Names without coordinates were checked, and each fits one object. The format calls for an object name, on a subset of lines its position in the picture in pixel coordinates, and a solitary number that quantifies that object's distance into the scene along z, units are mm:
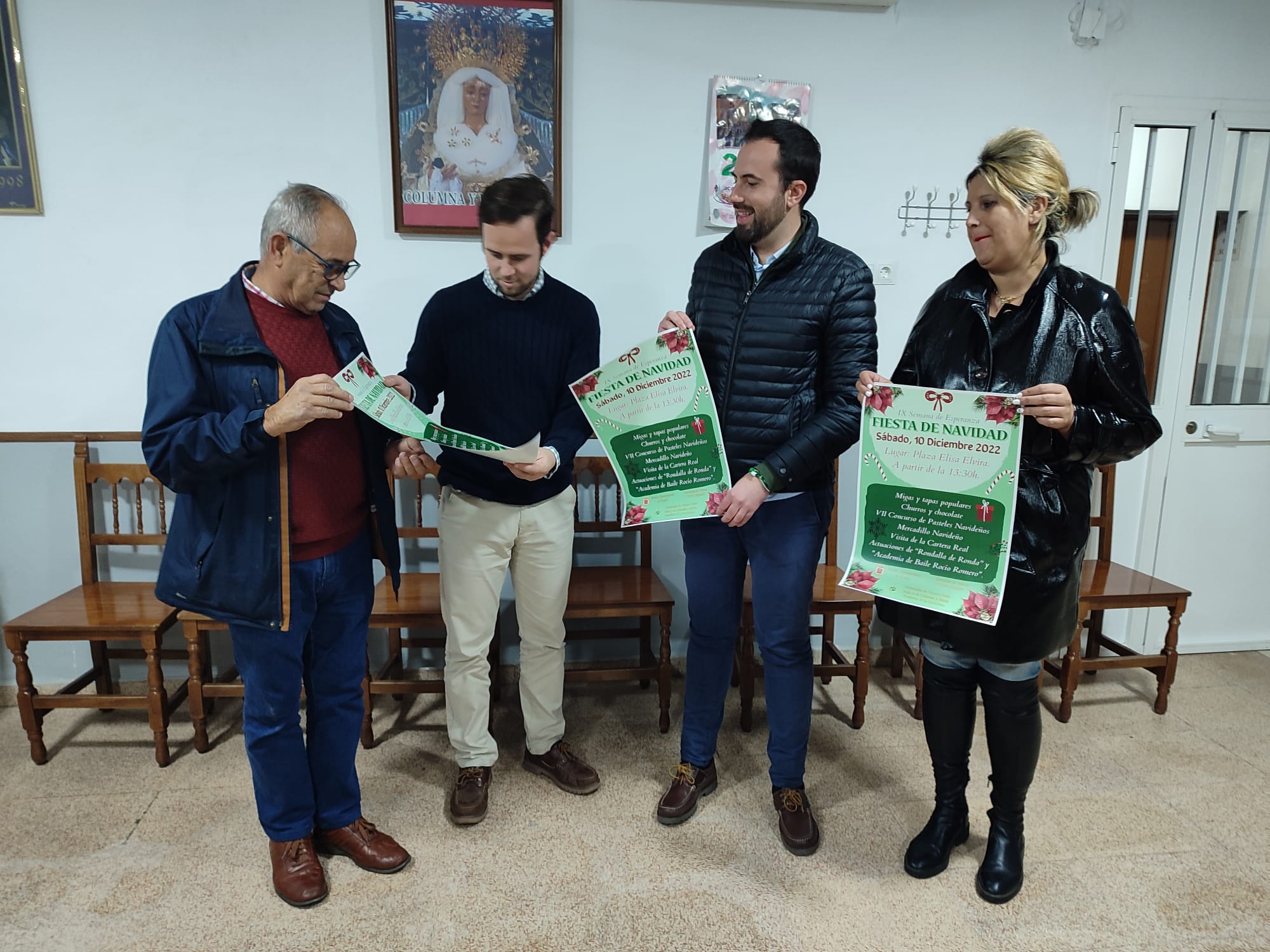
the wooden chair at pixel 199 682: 2135
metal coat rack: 2596
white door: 2691
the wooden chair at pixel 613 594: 2277
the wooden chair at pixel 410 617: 2207
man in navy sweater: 1704
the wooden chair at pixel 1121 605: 2461
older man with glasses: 1356
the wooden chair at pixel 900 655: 2715
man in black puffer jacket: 1631
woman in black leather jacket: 1396
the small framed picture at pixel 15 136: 2211
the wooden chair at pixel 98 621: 2102
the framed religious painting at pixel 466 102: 2295
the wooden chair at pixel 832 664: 2346
